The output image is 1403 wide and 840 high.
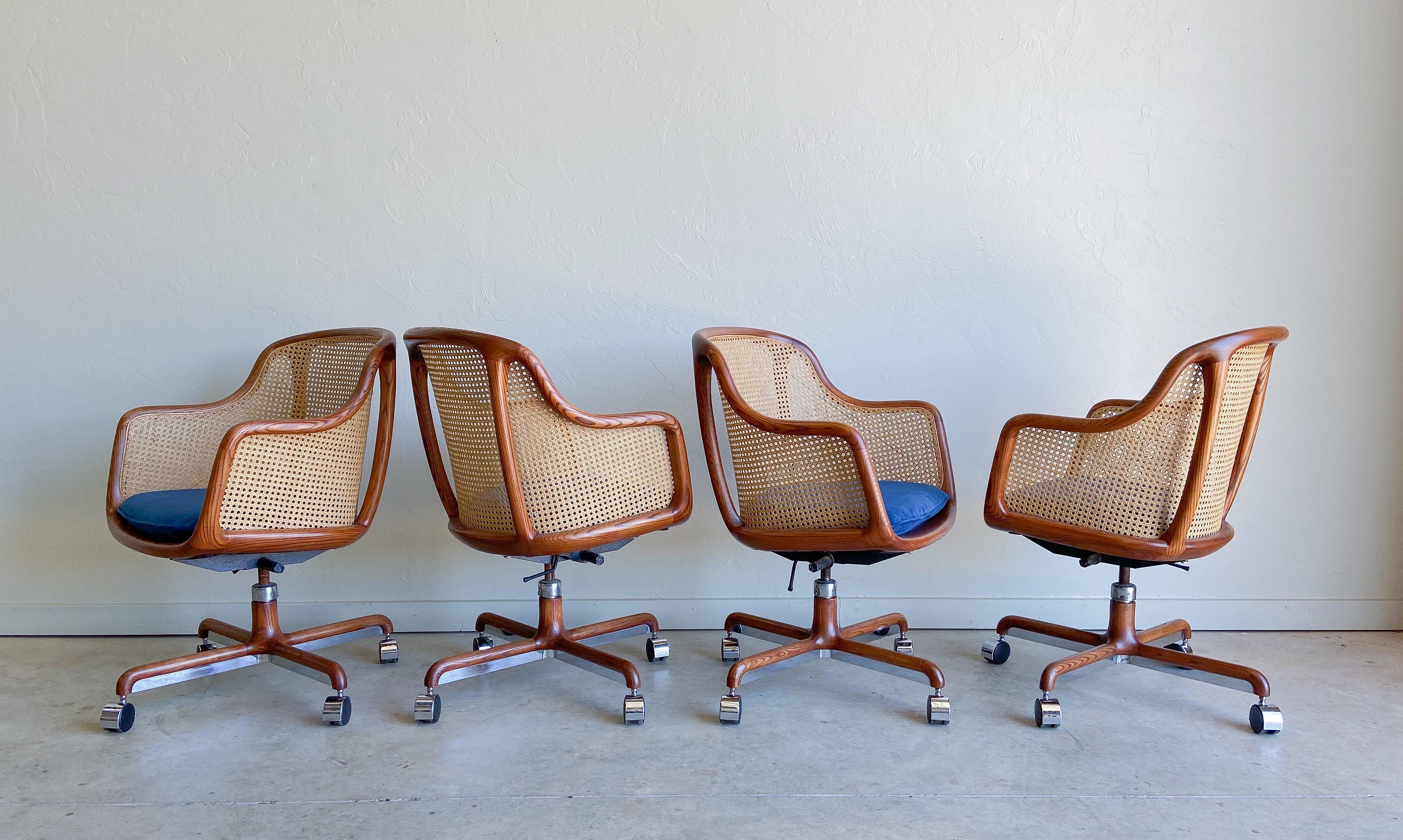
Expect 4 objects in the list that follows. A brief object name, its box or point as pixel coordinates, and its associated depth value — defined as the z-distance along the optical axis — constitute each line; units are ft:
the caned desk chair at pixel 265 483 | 8.02
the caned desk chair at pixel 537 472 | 8.07
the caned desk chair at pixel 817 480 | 8.26
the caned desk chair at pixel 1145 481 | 7.80
